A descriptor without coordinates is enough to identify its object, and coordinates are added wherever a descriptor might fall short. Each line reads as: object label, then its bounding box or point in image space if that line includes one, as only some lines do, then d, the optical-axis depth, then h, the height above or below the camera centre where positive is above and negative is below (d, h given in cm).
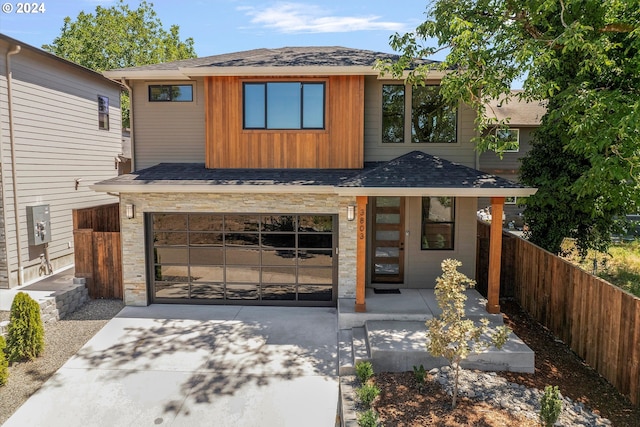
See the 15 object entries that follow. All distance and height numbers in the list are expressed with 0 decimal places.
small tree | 542 -216
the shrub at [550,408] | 480 -285
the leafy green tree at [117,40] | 2805 +938
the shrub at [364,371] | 632 -318
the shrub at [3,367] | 631 -315
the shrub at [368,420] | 481 -302
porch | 665 -308
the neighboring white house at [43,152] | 1046 +47
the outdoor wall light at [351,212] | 916 -98
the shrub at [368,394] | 550 -308
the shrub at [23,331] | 705 -288
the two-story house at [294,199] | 970 -74
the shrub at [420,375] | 611 -314
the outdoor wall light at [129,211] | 961 -103
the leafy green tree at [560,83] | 757 +188
